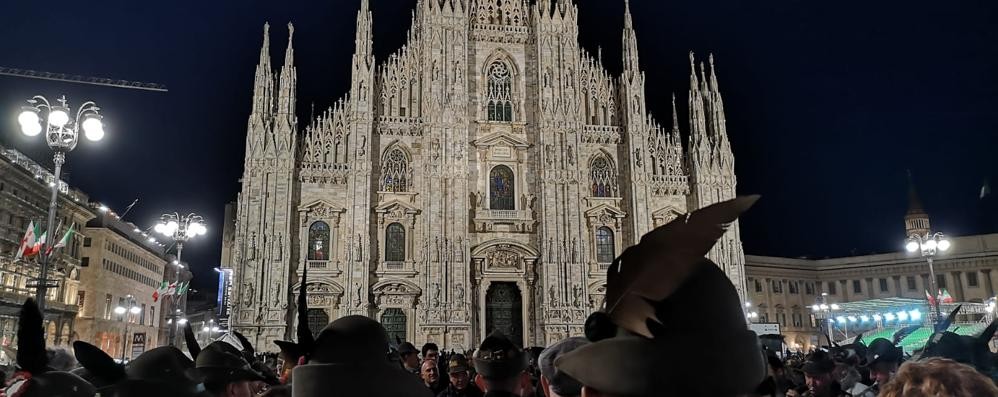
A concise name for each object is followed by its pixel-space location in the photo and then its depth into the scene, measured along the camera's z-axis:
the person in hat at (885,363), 7.35
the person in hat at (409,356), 9.54
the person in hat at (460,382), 6.55
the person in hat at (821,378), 6.48
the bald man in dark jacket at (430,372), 7.63
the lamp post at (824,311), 42.69
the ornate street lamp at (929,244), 23.50
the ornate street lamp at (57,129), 13.39
